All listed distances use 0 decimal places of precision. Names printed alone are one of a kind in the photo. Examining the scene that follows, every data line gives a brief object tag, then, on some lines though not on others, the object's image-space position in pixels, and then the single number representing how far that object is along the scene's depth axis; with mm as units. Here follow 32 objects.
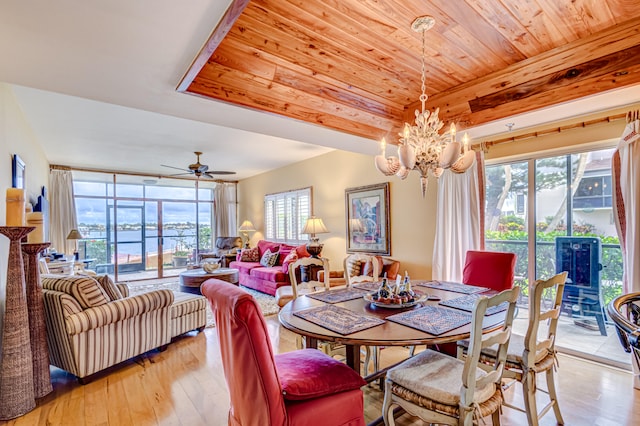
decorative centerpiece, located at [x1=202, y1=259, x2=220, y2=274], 5285
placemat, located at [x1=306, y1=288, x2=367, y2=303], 2322
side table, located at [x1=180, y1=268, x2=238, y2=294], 5121
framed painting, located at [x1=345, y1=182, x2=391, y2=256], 4797
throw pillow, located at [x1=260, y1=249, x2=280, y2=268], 6238
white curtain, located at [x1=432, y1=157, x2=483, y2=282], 3668
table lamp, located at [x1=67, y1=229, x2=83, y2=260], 5820
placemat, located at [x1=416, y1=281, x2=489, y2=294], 2533
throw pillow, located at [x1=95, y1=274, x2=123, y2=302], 3020
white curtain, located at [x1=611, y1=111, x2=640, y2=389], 2578
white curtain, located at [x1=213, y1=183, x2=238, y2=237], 8844
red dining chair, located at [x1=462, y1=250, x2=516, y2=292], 2812
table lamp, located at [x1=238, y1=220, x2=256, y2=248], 8102
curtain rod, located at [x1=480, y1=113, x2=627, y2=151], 2806
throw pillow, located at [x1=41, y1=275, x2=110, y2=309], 2658
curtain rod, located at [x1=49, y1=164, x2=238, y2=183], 6664
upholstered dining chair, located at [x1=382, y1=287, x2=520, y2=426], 1445
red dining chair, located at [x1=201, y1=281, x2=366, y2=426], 1357
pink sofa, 5555
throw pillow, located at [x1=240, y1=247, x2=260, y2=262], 6973
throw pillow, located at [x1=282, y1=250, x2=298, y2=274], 5555
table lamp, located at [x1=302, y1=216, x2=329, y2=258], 5336
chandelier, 2172
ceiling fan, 5406
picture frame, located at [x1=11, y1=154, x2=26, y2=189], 3074
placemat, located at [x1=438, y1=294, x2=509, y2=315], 2002
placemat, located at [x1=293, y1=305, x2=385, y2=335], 1682
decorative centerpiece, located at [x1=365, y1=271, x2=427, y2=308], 2076
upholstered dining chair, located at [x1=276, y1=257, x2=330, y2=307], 2635
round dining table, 1533
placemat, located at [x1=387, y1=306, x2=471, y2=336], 1662
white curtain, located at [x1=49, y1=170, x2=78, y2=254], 6539
